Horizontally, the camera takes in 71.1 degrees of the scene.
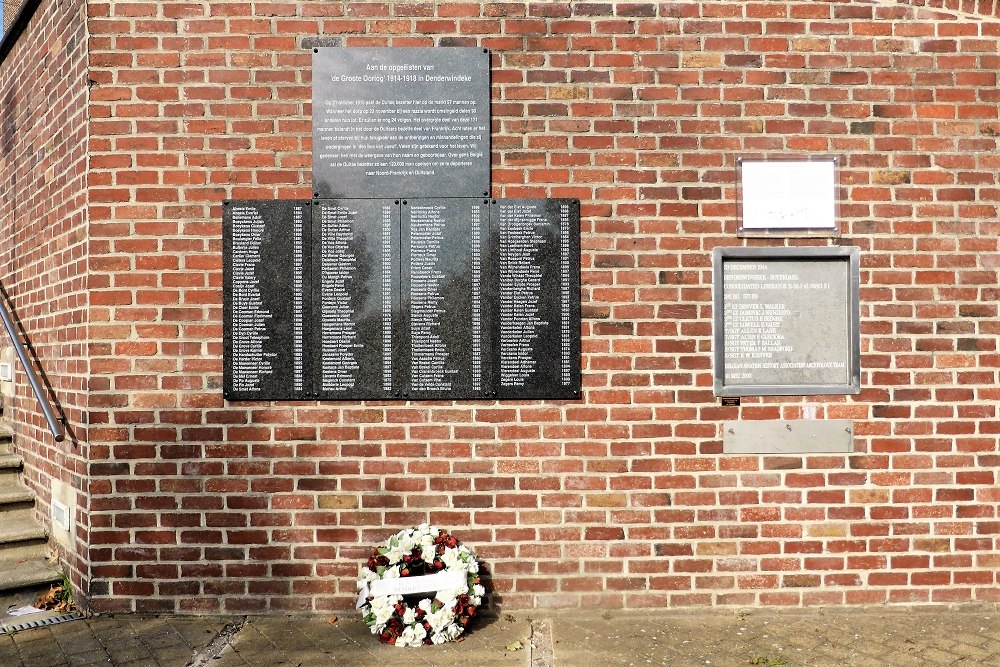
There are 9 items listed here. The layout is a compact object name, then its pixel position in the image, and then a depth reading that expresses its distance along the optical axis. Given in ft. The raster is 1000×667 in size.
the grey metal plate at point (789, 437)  13.35
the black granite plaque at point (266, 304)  13.16
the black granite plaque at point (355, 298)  13.17
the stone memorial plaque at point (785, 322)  13.42
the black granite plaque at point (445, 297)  13.19
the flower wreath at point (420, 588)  12.04
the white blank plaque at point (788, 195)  13.42
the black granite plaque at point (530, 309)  13.23
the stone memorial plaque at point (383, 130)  13.21
